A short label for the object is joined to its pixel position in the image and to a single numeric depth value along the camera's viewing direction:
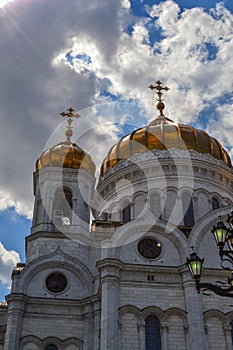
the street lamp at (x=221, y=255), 10.14
